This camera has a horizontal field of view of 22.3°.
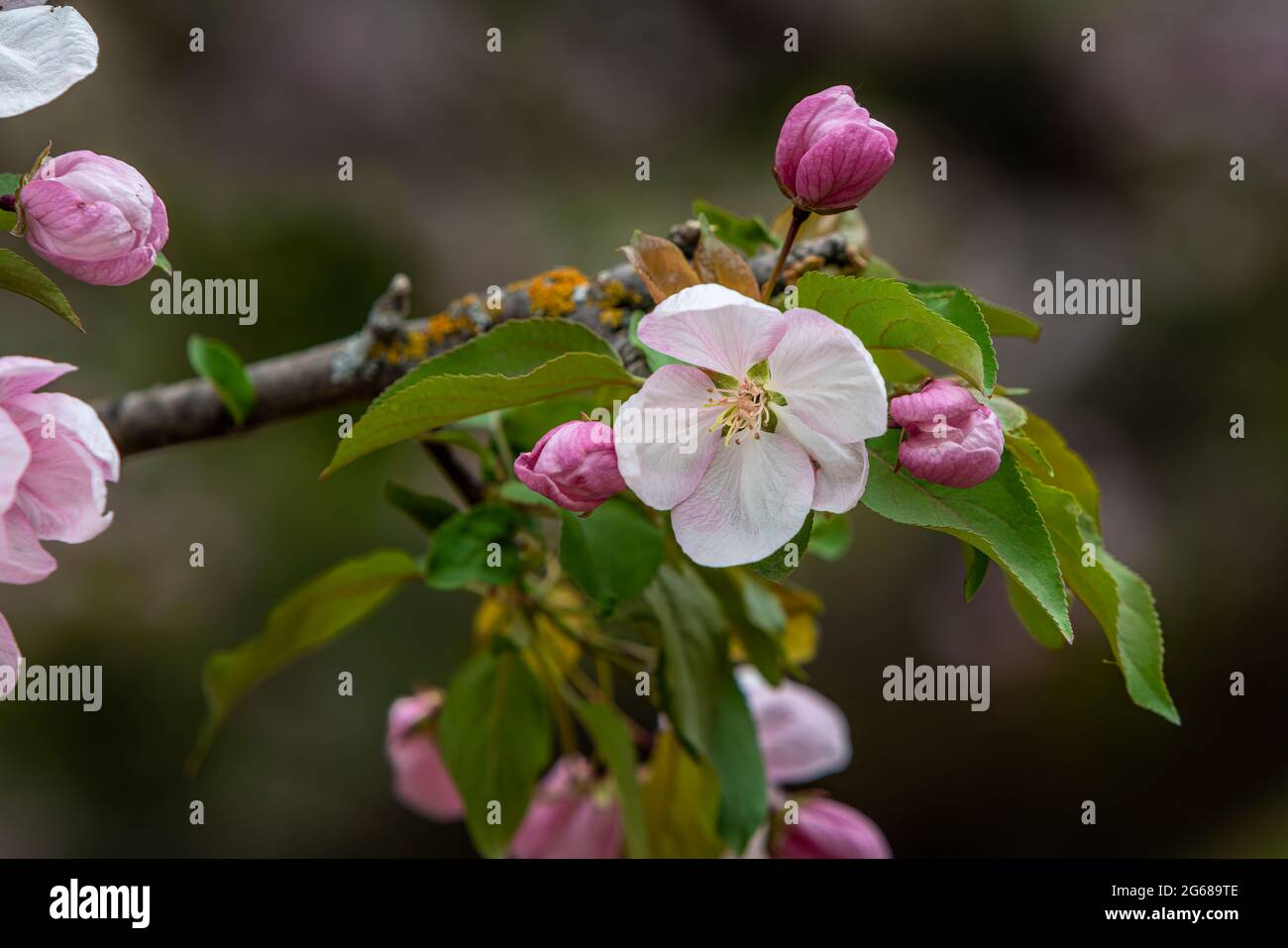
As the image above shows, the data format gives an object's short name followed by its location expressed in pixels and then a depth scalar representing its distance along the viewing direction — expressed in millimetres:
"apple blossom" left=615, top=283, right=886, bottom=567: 460
